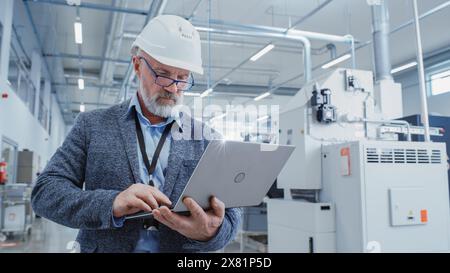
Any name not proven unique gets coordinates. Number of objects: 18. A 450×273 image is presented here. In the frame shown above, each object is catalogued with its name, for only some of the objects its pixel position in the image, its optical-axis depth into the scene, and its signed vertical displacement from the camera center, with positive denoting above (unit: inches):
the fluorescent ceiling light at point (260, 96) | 373.0 +79.8
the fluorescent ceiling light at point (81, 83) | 328.6 +82.5
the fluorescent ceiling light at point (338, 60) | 259.1 +80.2
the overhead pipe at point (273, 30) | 196.5 +77.9
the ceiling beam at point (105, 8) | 190.9 +88.1
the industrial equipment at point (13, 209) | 203.6 -19.8
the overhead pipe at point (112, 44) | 220.9 +93.1
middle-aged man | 33.8 +0.7
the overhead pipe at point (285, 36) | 157.3 +71.7
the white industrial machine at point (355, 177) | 86.0 -1.5
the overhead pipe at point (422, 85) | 90.0 +21.1
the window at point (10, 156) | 233.1 +12.4
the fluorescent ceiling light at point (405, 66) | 286.1 +82.9
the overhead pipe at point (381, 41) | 114.7 +41.2
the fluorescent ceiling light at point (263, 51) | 234.2 +80.0
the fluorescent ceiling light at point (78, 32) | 191.3 +77.0
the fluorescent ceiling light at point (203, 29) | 182.0 +72.2
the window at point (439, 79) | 294.2 +76.0
